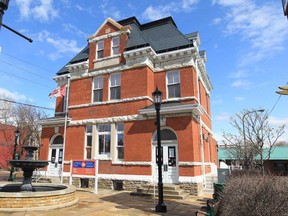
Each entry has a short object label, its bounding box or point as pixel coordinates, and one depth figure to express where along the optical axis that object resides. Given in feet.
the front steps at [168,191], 42.37
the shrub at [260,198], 16.07
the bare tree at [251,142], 64.52
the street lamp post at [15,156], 70.47
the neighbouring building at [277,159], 109.95
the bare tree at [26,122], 122.62
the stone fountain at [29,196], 29.22
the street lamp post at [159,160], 30.83
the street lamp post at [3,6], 12.92
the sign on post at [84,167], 50.21
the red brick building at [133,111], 50.03
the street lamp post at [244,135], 62.13
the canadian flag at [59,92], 61.07
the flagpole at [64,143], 60.12
